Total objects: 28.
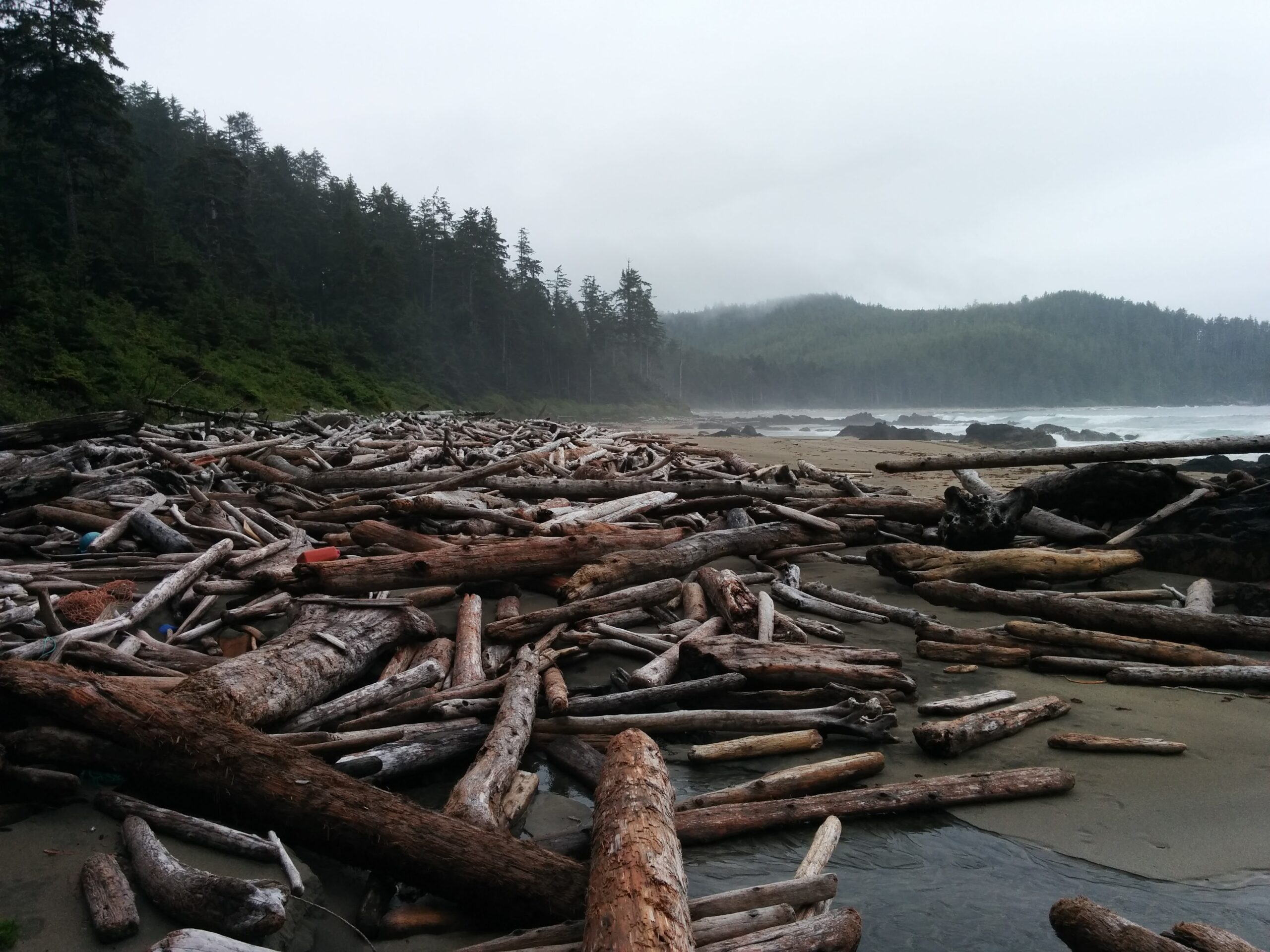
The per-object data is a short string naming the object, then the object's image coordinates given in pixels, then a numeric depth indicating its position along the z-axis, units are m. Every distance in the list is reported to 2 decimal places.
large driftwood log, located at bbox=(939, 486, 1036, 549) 7.89
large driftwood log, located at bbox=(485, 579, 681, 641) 5.18
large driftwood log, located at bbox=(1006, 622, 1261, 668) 5.20
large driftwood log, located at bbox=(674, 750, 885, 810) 3.40
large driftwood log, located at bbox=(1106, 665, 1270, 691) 4.90
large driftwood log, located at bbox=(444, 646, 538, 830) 2.99
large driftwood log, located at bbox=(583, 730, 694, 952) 1.91
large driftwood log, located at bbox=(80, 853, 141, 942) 2.24
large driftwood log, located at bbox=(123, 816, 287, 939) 2.29
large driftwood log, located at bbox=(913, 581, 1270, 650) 5.55
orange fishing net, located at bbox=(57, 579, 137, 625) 4.68
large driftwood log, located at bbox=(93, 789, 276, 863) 2.65
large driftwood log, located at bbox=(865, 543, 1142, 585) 7.17
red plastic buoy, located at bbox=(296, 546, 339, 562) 6.16
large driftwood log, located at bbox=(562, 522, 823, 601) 5.87
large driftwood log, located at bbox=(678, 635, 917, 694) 4.63
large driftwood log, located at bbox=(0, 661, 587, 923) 2.53
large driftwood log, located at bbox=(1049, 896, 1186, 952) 2.23
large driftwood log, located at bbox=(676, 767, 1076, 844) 3.22
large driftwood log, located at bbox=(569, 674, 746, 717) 4.25
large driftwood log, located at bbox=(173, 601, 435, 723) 3.45
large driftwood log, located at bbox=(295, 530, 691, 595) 5.34
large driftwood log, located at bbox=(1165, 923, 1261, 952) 2.21
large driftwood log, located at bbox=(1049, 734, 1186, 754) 4.03
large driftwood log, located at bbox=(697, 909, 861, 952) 2.24
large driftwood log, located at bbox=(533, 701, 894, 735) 4.05
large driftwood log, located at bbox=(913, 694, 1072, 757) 4.00
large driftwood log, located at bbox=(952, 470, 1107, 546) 8.12
